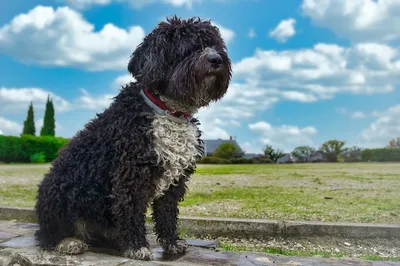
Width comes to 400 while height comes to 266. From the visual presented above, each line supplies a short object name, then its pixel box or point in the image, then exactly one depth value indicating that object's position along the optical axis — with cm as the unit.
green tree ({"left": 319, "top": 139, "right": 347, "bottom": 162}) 3394
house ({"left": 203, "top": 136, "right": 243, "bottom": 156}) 5306
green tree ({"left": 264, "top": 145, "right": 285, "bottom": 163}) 3672
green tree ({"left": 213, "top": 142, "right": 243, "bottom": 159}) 4048
